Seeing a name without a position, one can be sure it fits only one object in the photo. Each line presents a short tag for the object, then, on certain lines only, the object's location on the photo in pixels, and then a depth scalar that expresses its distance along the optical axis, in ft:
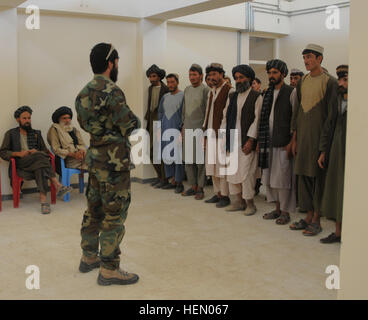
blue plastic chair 18.51
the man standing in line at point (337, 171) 13.14
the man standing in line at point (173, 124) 19.98
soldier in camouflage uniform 9.89
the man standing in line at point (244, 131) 16.06
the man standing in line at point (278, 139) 15.07
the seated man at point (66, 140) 18.66
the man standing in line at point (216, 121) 17.44
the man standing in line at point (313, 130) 13.64
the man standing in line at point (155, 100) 21.24
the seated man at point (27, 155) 17.51
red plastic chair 17.44
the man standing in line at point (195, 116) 18.74
